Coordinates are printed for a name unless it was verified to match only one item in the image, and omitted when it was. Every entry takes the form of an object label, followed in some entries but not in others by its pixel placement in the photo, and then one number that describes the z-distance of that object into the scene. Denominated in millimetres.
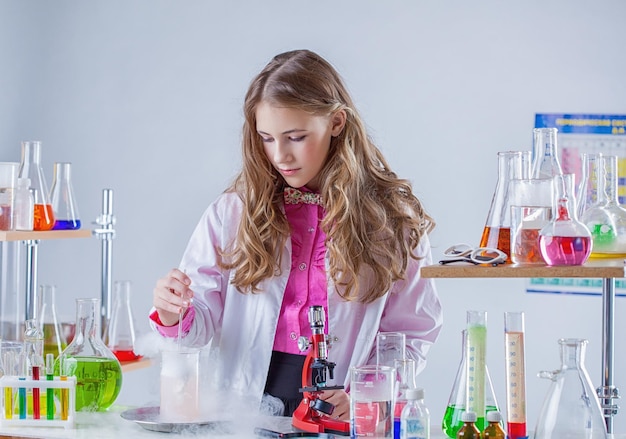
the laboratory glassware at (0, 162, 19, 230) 2700
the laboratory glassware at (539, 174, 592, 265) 1941
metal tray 2106
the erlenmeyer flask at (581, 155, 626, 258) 2055
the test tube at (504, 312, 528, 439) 1980
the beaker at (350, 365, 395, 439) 2004
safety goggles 1972
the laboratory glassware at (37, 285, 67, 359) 2572
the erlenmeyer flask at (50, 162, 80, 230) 2927
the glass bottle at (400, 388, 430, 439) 1959
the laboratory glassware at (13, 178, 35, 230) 2754
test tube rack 2149
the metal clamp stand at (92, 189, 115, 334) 3136
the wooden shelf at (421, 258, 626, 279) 1907
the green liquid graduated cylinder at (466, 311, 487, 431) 1994
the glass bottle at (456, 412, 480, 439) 1927
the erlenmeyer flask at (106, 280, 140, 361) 3031
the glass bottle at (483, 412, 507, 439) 1935
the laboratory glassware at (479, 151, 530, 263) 2066
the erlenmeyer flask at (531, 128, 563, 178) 2075
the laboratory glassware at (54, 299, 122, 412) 2247
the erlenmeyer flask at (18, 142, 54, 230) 2833
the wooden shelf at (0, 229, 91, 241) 2687
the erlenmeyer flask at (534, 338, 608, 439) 1930
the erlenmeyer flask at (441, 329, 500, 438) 2014
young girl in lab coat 2417
